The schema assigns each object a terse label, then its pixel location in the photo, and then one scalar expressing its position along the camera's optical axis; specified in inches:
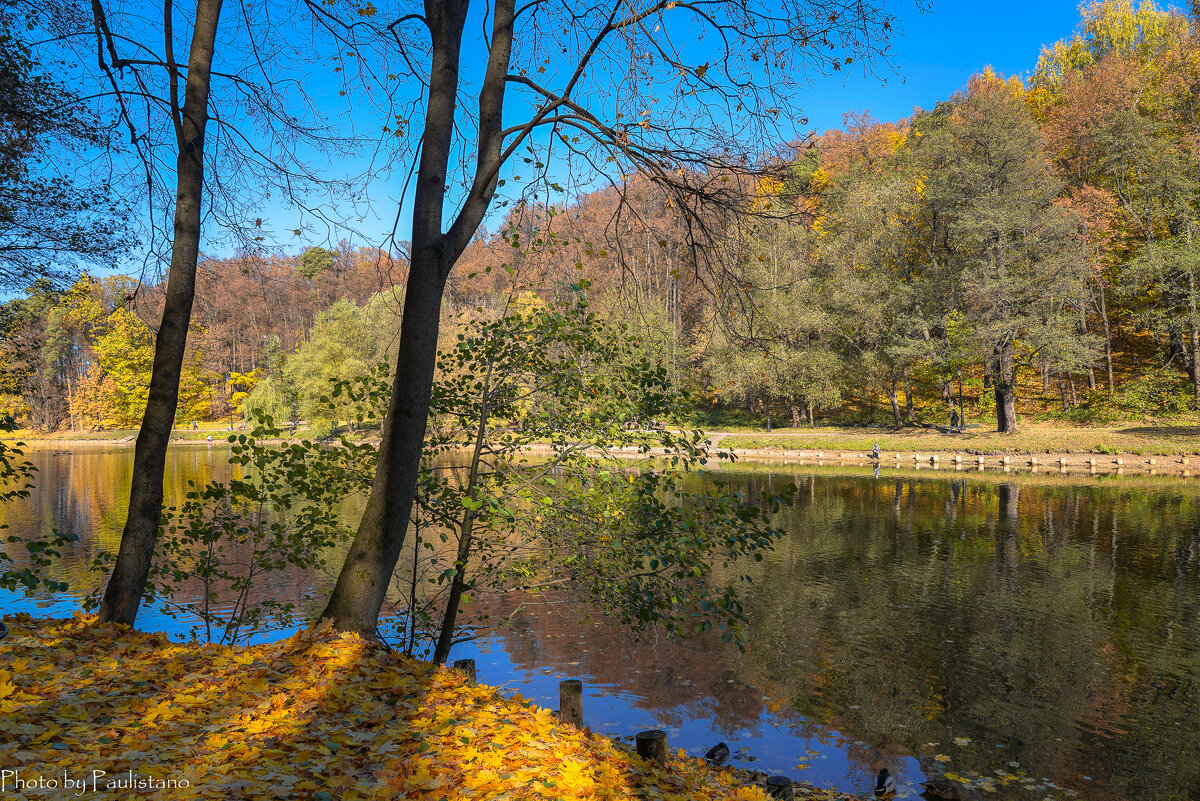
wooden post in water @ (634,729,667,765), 165.3
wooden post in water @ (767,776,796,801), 193.6
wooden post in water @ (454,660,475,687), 195.9
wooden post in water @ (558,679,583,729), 182.5
